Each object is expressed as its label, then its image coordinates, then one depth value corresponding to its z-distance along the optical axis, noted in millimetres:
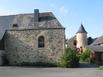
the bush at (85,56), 20845
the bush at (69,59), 13500
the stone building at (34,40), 14582
